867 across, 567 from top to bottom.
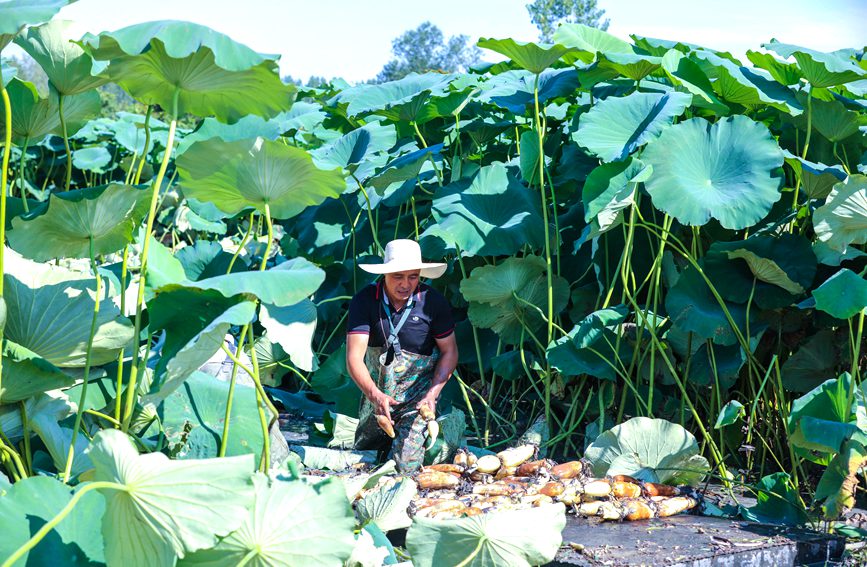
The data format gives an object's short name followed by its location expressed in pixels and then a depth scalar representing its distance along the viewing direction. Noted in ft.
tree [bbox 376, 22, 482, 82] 258.84
